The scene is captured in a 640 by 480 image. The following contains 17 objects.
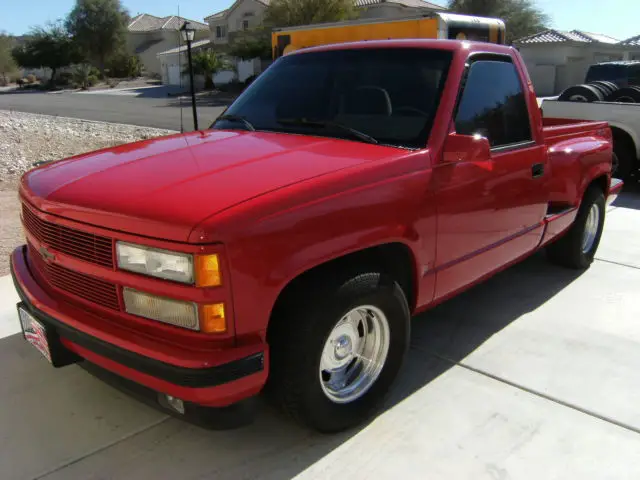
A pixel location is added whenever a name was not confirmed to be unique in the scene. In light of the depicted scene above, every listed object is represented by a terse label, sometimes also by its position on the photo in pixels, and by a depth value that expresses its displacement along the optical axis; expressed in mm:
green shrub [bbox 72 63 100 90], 50781
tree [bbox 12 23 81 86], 60969
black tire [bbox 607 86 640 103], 9571
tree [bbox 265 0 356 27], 38656
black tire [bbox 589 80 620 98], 10327
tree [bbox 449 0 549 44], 49656
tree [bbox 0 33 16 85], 65500
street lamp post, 5425
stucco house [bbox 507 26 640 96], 33438
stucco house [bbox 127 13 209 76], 67812
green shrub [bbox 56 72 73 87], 54459
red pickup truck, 2170
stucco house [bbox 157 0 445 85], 43156
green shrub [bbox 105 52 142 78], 62094
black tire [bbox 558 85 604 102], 9945
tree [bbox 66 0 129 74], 64438
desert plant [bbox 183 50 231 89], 41844
